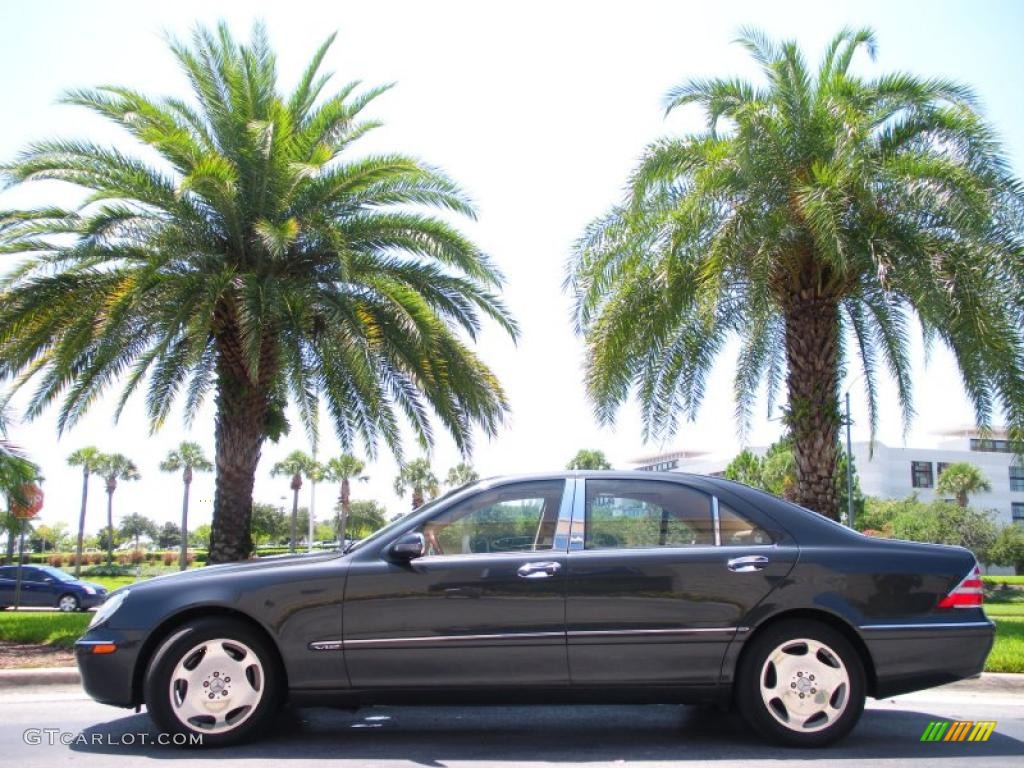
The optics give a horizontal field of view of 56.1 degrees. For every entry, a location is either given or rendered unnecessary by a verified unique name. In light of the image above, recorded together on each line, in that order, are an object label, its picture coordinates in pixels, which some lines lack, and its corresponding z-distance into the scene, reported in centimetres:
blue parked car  2230
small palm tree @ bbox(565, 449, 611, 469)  8131
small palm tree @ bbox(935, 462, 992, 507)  7112
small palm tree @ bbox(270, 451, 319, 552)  6742
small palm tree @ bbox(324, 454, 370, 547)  6400
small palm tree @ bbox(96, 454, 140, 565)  7862
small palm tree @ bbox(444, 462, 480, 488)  5711
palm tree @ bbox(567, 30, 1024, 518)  1105
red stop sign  1266
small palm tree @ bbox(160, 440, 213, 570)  7275
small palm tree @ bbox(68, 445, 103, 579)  7588
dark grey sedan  516
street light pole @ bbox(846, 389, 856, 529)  2930
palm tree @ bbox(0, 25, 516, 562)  1212
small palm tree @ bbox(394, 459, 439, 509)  5988
